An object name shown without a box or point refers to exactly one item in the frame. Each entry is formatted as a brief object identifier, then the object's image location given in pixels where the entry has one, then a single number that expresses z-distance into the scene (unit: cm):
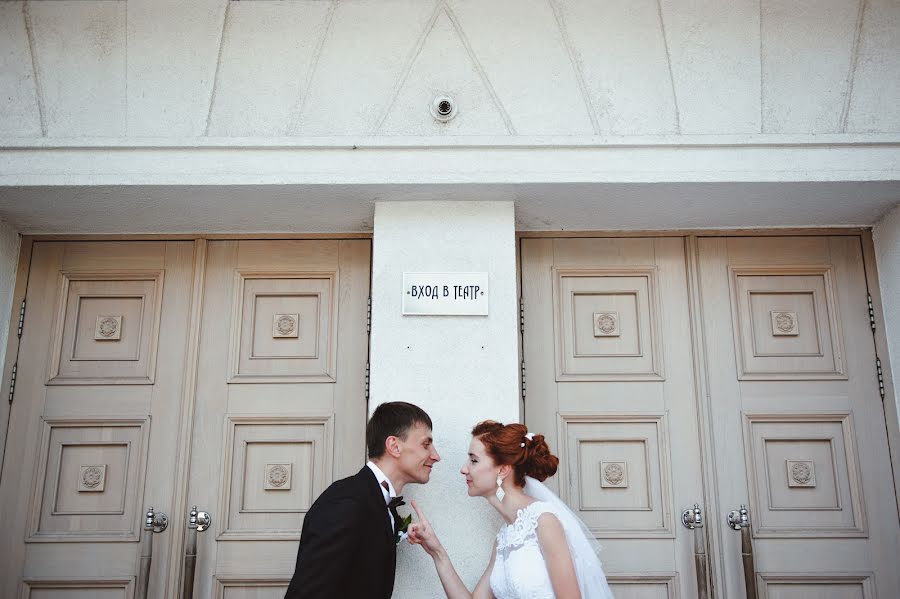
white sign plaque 311
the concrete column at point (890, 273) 331
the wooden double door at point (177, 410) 321
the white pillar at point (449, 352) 294
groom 240
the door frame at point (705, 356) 322
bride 257
